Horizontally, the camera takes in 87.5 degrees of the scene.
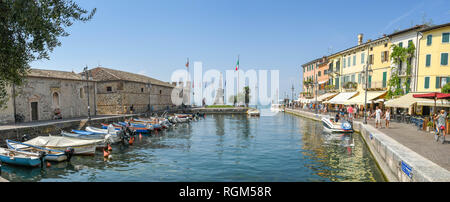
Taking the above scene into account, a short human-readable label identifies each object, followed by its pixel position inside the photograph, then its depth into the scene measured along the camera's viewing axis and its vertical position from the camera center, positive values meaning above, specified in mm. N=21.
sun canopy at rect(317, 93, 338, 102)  40856 -445
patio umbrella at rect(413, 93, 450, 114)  16166 -102
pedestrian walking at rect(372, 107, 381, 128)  19628 -1804
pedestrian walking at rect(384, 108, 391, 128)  19345 -1855
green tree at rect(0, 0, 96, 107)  7941 +2371
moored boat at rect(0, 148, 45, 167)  13062 -3567
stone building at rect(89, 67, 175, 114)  37688 +366
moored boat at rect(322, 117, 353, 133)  24062 -3400
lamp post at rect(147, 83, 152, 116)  43291 -1757
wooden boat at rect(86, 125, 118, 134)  22616 -3530
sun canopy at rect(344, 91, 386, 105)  29078 -390
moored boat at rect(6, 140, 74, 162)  14305 -3556
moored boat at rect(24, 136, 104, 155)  15609 -3320
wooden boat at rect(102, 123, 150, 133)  26281 -3932
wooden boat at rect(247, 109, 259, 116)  51619 -4082
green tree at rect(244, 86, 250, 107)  80562 +124
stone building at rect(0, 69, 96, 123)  24312 -519
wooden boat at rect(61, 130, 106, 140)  19719 -3560
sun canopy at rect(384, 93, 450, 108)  20658 -673
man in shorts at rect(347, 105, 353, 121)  26939 -2194
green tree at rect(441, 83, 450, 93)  21484 +598
